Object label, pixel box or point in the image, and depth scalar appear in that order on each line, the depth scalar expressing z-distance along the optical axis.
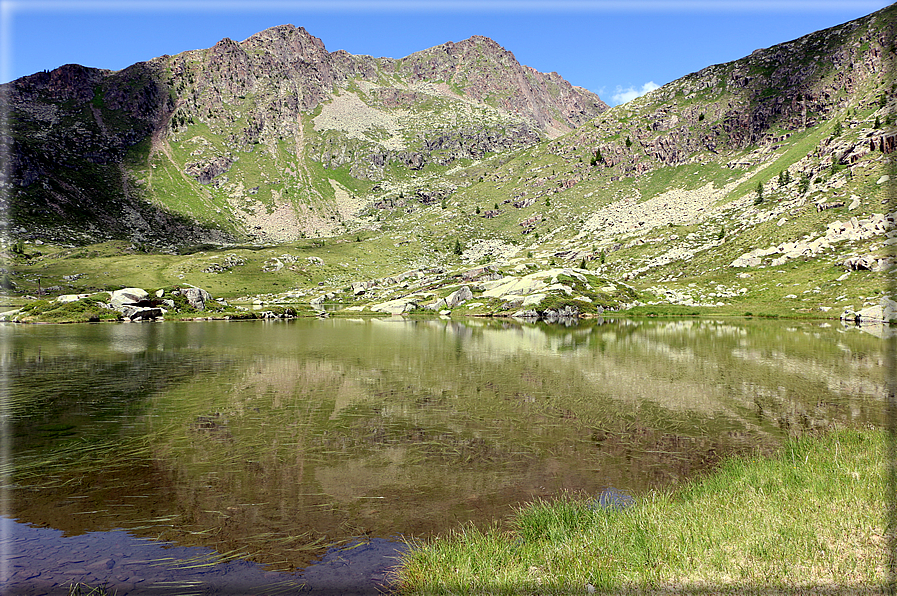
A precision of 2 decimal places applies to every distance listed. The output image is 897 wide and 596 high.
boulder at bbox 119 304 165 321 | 92.38
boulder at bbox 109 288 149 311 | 94.12
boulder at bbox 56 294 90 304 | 93.31
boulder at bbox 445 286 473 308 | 114.19
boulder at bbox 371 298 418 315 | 116.94
